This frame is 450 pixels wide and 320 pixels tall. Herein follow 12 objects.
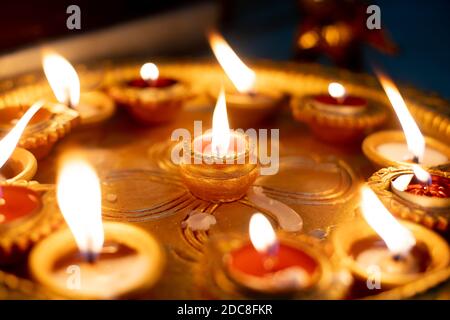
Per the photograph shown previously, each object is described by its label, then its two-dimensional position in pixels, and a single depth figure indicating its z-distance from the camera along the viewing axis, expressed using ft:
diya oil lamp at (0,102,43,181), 1.48
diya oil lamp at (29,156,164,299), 1.22
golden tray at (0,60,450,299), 1.39
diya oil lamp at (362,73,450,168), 1.59
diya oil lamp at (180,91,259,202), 1.51
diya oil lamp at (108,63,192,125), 1.78
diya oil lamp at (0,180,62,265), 1.31
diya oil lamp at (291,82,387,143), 1.70
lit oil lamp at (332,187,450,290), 1.28
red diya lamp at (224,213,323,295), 1.21
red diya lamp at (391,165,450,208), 1.42
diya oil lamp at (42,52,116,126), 1.75
